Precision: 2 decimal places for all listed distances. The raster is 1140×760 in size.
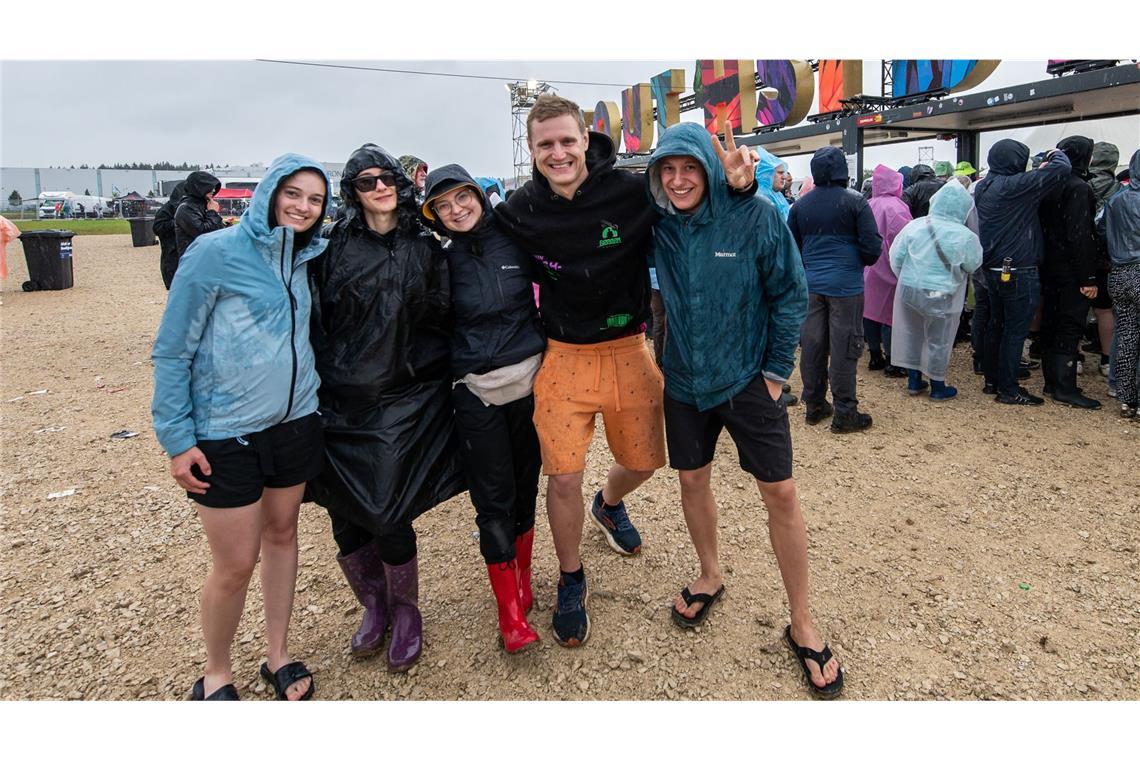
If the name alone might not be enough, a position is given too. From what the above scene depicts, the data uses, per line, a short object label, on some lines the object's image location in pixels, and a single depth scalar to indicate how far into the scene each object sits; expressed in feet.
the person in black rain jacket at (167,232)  23.24
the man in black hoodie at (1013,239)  16.42
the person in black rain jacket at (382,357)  7.40
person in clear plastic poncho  16.61
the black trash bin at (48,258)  42.32
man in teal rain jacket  7.31
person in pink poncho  19.29
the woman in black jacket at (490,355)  7.93
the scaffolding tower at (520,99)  107.12
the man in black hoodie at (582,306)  7.68
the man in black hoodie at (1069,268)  16.26
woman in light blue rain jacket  6.39
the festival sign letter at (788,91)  42.00
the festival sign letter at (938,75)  30.24
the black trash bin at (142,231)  75.25
